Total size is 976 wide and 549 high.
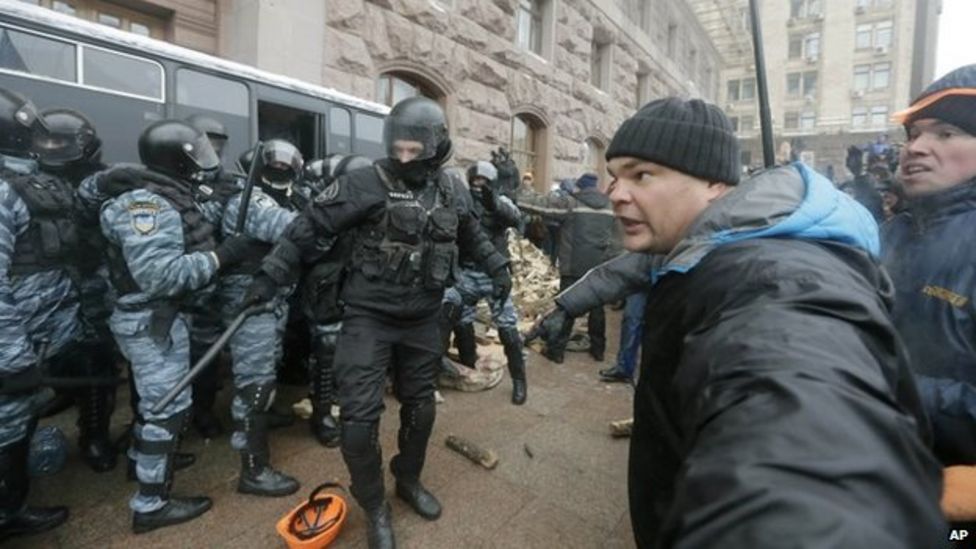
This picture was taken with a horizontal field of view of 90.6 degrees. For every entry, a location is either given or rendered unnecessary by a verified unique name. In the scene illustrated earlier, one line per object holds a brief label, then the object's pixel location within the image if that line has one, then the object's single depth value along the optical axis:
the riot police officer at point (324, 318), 3.06
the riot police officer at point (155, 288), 2.36
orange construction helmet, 2.21
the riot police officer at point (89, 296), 2.81
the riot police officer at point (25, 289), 2.16
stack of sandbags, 7.14
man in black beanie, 0.46
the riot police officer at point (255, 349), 2.80
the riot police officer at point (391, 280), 2.35
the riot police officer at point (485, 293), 4.36
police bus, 3.51
